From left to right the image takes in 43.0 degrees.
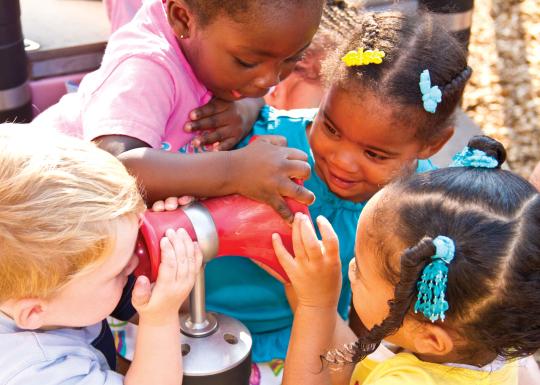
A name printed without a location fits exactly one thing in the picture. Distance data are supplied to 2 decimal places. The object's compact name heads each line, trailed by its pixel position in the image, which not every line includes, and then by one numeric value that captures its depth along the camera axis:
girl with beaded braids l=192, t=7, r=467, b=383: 1.41
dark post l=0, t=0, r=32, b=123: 1.82
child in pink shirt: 1.15
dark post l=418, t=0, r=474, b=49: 2.61
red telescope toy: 1.06
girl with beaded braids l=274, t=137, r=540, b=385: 0.99
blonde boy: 0.97
